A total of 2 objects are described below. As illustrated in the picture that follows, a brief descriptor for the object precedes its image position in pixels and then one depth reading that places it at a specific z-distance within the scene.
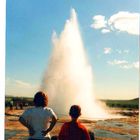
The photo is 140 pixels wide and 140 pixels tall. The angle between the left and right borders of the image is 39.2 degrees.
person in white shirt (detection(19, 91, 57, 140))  1.76
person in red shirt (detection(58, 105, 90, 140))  1.77
